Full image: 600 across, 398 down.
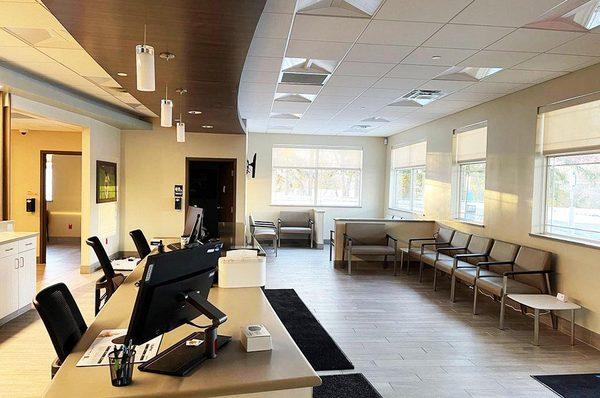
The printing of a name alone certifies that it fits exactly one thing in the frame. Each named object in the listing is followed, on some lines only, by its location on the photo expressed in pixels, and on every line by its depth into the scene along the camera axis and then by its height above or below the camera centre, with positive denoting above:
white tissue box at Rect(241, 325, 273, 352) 1.96 -0.71
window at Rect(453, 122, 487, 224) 6.94 +0.34
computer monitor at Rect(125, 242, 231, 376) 1.65 -0.50
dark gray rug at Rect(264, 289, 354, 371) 3.86 -1.56
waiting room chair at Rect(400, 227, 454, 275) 7.57 -1.01
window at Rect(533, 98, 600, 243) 4.71 +0.26
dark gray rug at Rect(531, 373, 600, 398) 3.37 -1.58
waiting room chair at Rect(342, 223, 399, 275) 8.36 -0.92
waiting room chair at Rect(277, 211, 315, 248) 11.11 -0.86
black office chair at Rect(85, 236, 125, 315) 3.87 -0.84
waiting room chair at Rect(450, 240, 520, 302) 5.68 -1.01
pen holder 1.60 -0.70
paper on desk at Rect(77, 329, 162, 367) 1.81 -0.76
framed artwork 7.55 +0.03
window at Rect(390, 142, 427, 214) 9.66 +0.31
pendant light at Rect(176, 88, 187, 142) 5.34 +0.68
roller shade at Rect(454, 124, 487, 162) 6.88 +0.82
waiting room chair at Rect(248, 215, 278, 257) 9.55 -0.99
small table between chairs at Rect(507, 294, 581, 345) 4.40 -1.17
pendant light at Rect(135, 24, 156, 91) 2.53 +0.71
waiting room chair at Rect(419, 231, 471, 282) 6.88 -0.96
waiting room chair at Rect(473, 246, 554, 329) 4.96 -1.06
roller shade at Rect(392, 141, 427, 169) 9.52 +0.84
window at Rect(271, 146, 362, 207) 11.71 +0.34
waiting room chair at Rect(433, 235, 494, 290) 6.19 -0.94
